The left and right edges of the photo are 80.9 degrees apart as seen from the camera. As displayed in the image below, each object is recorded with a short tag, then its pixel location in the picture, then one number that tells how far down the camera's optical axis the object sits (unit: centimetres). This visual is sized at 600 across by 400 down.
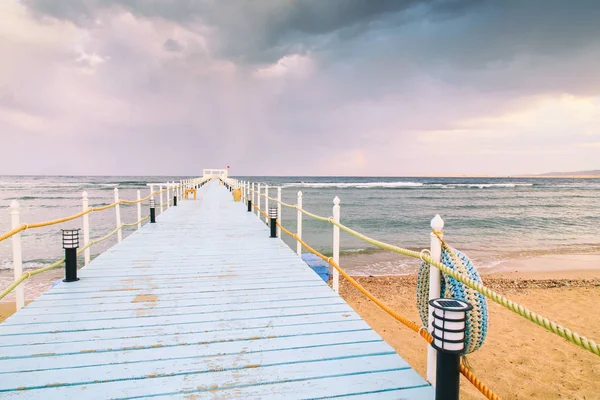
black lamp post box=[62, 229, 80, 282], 480
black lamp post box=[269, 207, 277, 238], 834
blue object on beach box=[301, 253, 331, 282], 752
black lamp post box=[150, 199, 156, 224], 1068
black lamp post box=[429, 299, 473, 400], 195
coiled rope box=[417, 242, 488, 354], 258
